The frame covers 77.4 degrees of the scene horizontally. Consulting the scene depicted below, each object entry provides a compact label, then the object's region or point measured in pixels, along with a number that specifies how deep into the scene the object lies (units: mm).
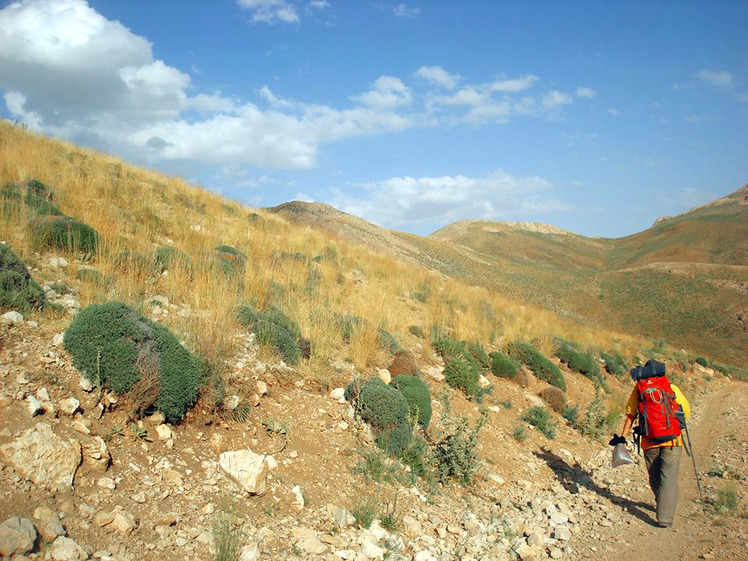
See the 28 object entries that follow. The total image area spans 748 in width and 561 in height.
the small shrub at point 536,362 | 10758
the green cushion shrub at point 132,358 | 4008
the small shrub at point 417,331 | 9893
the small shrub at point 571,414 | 9211
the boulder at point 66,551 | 2635
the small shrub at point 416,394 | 6336
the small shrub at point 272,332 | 6172
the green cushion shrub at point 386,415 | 5625
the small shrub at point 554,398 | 9547
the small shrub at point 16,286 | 4484
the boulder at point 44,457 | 3020
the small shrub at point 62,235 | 6439
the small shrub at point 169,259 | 7070
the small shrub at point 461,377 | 8289
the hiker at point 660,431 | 5078
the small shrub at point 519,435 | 7633
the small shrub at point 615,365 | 14609
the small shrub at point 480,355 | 9867
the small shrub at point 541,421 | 8289
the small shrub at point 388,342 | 7784
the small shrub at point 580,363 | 12734
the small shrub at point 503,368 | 9875
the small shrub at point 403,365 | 7285
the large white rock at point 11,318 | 4266
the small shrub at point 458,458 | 5730
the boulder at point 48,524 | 2725
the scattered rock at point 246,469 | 3979
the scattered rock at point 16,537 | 2488
